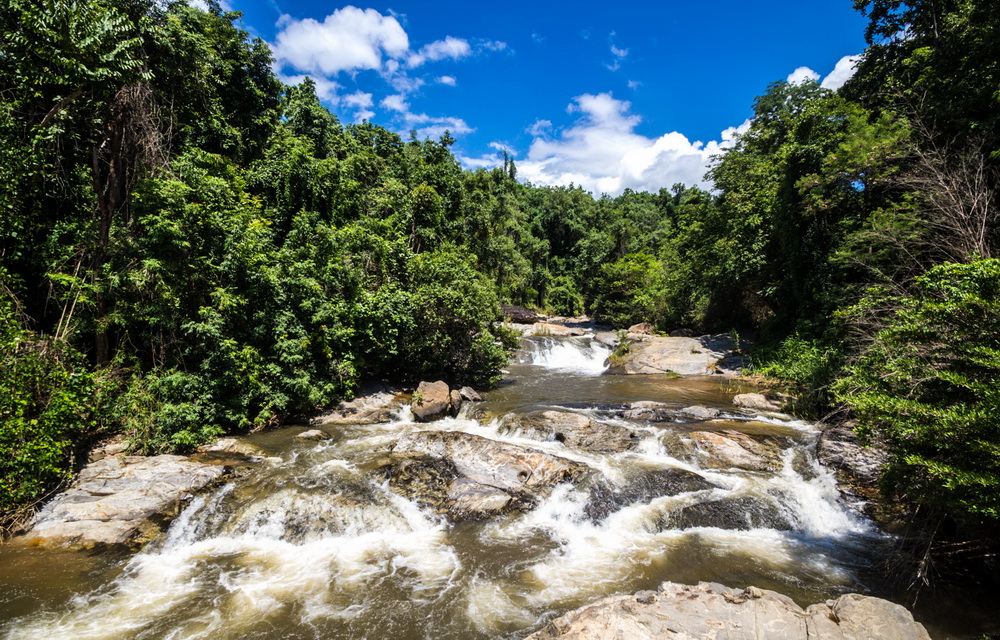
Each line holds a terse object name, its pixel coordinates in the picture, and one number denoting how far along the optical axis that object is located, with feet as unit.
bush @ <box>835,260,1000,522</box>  13.69
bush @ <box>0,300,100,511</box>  21.72
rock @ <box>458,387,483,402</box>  48.67
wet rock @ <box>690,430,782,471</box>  30.60
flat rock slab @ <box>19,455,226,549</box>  21.80
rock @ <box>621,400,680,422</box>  40.27
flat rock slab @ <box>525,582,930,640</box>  12.65
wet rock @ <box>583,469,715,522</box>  26.14
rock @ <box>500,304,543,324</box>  128.39
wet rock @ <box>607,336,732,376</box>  64.44
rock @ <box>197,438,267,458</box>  32.14
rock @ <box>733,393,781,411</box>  44.18
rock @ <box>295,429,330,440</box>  36.19
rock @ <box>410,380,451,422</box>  42.57
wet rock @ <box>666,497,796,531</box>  24.62
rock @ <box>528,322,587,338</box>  103.41
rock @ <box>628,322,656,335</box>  99.01
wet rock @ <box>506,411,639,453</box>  34.37
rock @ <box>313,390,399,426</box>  41.32
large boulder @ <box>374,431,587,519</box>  26.61
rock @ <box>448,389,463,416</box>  44.98
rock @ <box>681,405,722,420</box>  40.47
